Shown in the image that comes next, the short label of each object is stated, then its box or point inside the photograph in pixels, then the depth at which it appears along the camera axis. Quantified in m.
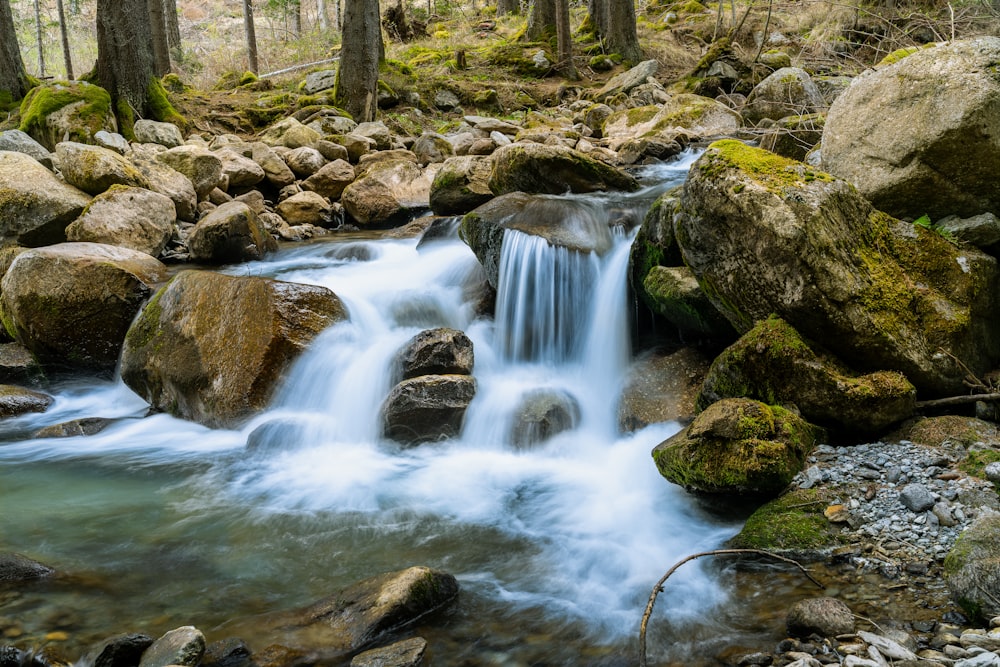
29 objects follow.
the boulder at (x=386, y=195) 12.10
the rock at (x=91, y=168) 9.74
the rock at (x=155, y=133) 13.28
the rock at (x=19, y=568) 3.75
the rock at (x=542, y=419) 5.97
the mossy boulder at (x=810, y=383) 4.41
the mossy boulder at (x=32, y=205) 8.94
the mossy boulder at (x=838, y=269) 4.50
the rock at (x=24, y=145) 10.58
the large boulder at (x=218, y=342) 6.58
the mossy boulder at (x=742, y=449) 4.00
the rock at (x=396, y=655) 3.07
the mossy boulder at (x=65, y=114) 12.22
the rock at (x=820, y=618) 2.91
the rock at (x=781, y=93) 13.88
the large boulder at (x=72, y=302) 7.49
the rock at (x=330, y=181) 12.88
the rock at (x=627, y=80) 17.88
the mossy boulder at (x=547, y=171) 9.17
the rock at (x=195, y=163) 11.31
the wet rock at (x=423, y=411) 6.06
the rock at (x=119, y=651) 3.05
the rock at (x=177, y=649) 3.04
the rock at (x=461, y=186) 10.27
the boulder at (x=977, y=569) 2.81
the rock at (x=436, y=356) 6.46
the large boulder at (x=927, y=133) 4.83
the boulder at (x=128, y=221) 9.09
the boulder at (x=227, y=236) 9.44
